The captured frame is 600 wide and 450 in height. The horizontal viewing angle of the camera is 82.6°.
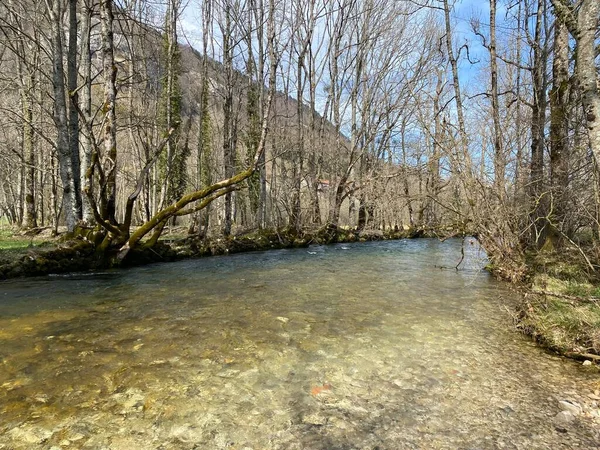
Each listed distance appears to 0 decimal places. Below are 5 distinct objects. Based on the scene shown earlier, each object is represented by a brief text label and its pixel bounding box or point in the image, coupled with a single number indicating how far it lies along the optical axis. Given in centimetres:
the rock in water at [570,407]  287
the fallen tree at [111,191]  848
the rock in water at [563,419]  272
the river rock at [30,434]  243
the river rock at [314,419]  275
